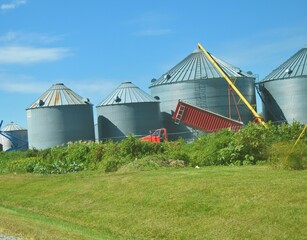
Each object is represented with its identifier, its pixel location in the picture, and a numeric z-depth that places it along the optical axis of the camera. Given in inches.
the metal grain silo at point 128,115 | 2598.4
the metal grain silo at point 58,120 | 2591.0
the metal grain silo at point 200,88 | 2581.2
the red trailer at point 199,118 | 2314.2
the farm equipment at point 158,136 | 2015.3
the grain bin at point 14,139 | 3444.9
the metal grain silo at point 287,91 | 2541.8
